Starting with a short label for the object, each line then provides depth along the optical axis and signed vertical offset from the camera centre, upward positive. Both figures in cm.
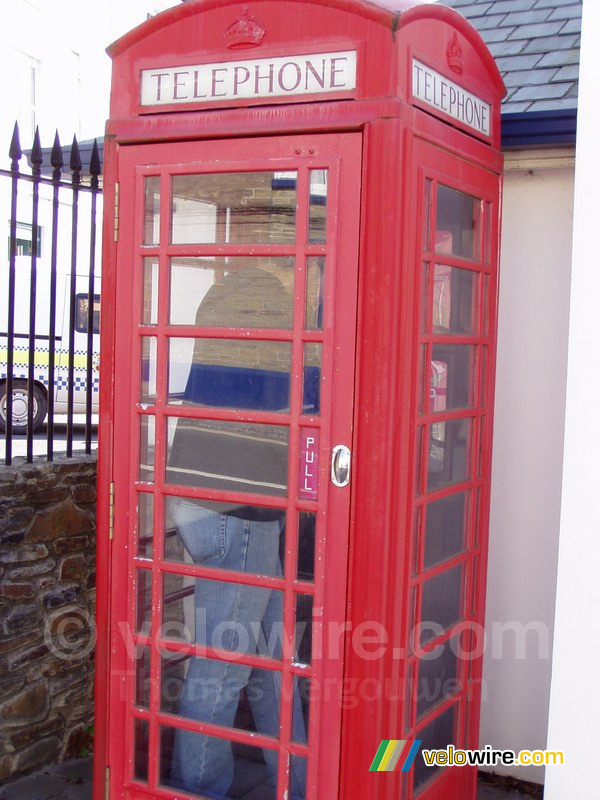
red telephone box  268 -14
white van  1019 -7
